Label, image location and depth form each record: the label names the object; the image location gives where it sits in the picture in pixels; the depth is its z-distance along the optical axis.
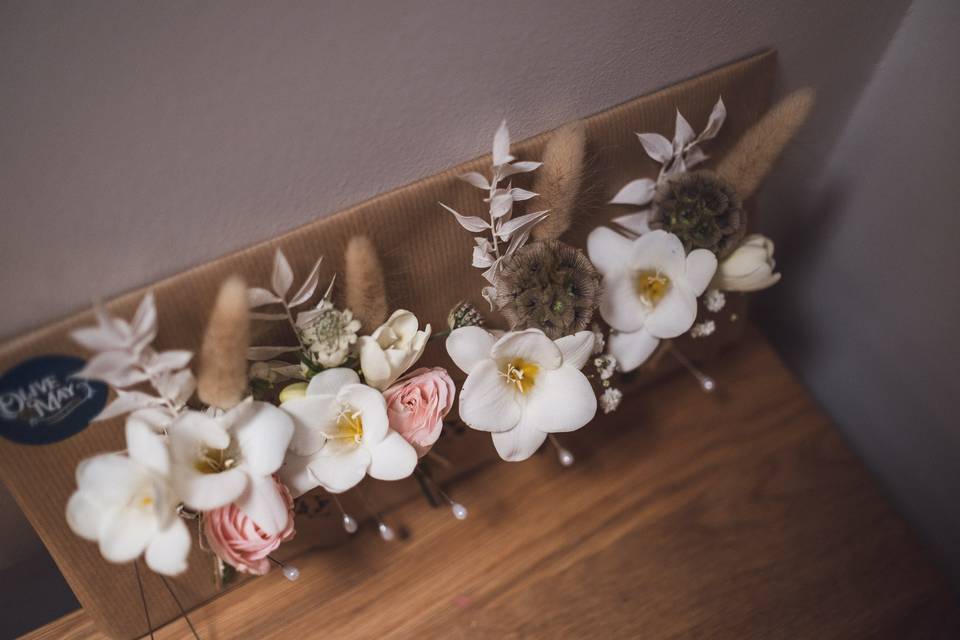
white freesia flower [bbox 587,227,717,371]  0.71
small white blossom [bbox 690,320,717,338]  0.81
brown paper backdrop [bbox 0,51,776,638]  0.58
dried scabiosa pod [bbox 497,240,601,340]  0.64
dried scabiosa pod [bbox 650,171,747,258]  0.72
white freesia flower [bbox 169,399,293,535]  0.54
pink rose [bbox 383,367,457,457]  0.63
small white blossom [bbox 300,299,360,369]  0.61
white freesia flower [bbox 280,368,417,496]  0.60
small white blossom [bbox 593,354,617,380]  0.74
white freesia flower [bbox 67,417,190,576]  0.50
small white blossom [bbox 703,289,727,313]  0.79
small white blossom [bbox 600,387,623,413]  0.76
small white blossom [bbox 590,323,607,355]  0.71
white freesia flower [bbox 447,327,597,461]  0.63
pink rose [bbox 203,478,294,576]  0.58
